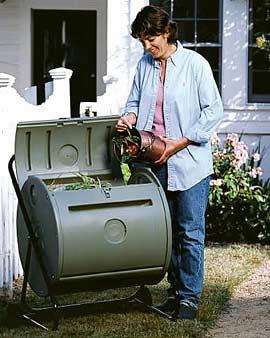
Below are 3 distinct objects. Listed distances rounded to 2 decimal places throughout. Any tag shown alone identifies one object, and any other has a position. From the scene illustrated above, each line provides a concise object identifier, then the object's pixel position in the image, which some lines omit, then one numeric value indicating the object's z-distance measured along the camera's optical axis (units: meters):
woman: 6.37
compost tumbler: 5.94
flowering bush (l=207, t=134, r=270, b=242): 9.72
